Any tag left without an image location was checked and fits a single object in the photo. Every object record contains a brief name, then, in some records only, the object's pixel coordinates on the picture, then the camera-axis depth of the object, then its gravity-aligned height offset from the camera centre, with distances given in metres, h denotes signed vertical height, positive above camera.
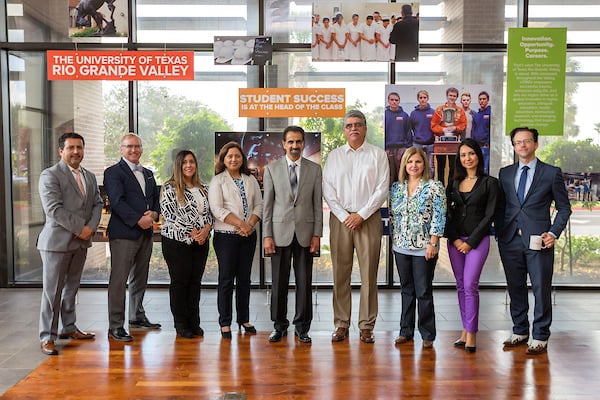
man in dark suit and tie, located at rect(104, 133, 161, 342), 4.61 -0.44
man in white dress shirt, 4.59 -0.38
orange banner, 6.41 +0.75
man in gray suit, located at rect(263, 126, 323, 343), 4.57 -0.46
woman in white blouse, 4.62 -0.45
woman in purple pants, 4.31 -0.45
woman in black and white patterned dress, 4.60 -0.55
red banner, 6.25 +1.14
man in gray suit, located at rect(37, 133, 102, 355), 4.32 -0.47
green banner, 6.22 +1.01
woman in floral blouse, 4.36 -0.50
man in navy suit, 4.33 -0.43
